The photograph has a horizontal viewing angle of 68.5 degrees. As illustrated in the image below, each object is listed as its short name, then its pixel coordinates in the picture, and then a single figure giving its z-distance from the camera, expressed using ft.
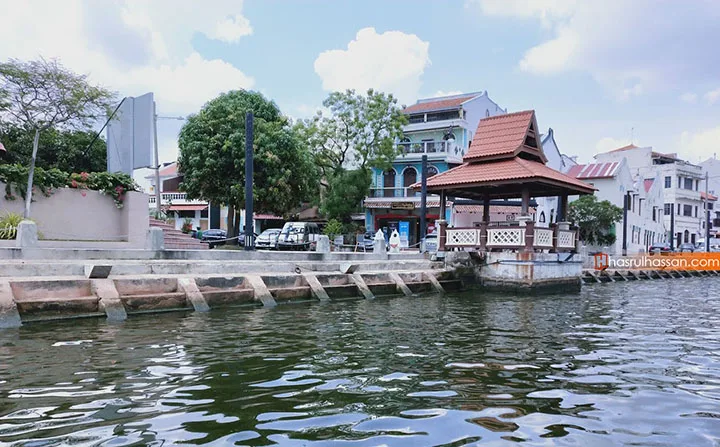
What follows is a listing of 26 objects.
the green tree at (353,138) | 110.01
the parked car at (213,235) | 105.29
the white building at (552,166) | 124.16
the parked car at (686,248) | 148.04
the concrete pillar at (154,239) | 43.73
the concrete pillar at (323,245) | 53.36
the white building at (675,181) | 176.08
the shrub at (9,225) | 47.50
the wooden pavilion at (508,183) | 57.52
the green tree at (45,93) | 55.77
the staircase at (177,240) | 63.82
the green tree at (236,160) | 86.43
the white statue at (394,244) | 75.86
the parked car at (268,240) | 87.45
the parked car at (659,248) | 132.05
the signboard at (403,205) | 117.19
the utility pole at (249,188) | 49.90
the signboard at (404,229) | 119.75
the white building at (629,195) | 139.54
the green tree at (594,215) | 121.80
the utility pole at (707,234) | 139.64
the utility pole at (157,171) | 78.57
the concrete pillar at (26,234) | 37.50
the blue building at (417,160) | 115.96
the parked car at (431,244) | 85.76
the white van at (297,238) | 84.12
